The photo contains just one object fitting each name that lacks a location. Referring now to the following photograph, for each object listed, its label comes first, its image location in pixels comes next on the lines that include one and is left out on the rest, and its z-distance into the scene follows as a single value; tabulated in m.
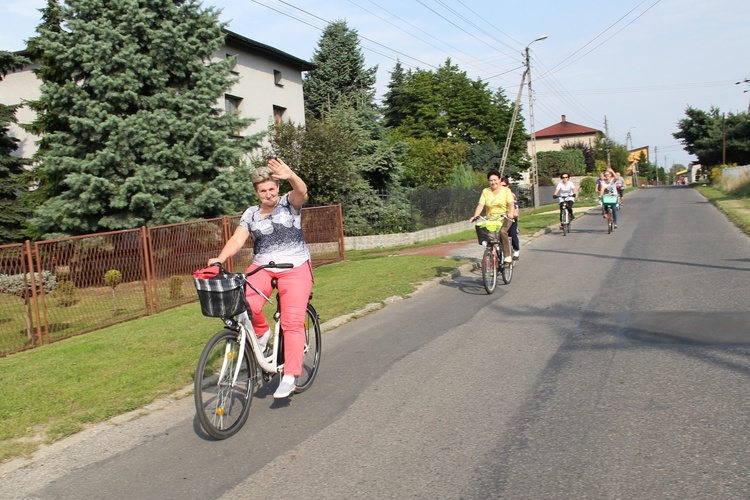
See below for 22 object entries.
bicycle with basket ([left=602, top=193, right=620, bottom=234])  18.83
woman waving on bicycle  5.04
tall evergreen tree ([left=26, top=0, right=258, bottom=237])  14.66
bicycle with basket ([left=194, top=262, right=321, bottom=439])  4.38
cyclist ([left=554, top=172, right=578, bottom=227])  19.23
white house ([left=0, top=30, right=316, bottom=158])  22.83
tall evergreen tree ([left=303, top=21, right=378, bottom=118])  44.16
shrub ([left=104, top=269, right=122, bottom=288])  9.69
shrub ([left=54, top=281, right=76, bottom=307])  9.02
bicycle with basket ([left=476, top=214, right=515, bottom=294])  10.14
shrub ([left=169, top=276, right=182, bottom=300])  11.06
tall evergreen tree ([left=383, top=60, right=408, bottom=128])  54.41
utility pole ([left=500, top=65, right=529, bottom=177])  34.32
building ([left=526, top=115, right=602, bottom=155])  106.25
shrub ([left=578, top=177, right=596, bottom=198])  50.14
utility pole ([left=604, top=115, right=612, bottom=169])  72.53
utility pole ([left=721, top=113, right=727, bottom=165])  66.00
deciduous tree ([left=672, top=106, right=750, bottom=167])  65.81
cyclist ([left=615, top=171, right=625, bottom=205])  23.66
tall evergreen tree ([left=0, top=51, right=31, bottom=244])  17.41
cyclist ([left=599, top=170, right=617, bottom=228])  19.06
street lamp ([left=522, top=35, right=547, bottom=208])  35.53
